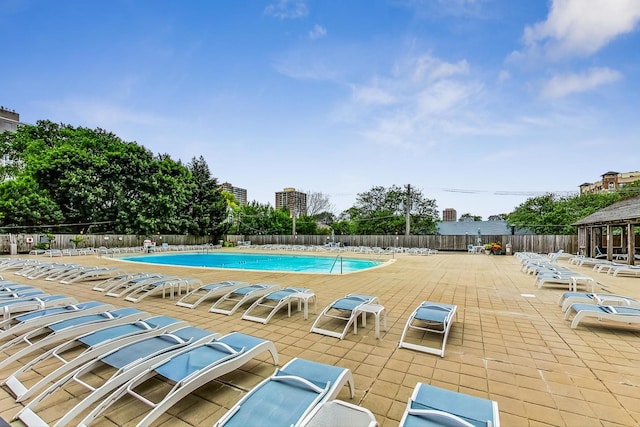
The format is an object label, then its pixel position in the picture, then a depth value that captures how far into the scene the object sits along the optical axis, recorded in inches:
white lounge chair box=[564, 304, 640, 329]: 152.6
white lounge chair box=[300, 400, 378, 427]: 64.6
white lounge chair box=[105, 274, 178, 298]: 231.6
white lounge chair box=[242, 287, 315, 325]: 175.2
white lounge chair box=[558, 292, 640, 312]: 175.9
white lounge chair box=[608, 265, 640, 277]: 357.4
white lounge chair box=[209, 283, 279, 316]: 190.4
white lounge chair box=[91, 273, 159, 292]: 251.8
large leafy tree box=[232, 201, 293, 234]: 1197.7
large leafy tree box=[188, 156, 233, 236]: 1026.1
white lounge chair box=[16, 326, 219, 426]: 79.4
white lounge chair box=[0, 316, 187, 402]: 92.0
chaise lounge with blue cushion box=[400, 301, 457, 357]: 132.9
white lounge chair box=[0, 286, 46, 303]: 177.3
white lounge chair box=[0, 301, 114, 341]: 128.8
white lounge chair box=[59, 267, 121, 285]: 292.1
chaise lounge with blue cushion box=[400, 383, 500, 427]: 64.1
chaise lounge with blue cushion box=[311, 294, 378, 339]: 154.0
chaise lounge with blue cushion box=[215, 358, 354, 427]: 67.3
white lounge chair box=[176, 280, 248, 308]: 204.8
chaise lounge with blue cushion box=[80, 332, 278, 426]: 76.1
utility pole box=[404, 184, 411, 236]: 971.2
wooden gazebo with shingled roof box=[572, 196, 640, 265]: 430.9
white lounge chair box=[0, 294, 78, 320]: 156.8
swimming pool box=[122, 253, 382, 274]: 587.9
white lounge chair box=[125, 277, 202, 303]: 223.9
